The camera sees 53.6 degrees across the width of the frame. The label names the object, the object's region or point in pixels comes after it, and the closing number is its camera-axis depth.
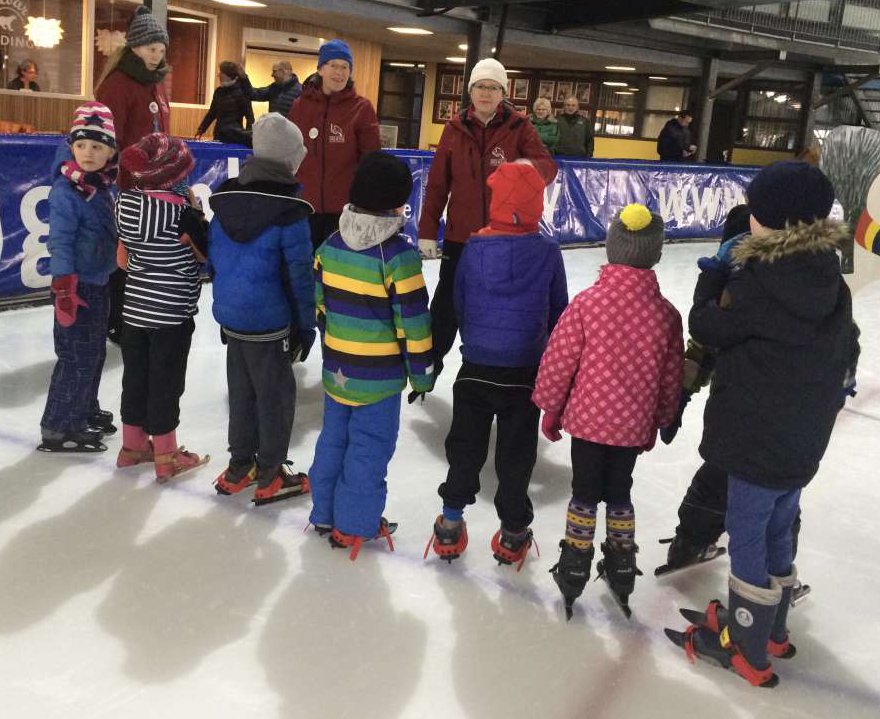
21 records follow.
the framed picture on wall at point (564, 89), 18.08
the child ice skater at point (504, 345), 2.27
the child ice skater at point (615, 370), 2.09
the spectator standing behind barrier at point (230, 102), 7.79
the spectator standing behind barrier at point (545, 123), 9.20
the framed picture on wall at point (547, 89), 18.17
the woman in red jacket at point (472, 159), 3.43
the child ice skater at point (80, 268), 2.79
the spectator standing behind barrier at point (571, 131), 10.06
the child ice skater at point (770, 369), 1.79
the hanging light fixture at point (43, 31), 9.11
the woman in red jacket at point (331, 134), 3.82
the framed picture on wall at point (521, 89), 18.33
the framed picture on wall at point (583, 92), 18.01
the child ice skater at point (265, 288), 2.51
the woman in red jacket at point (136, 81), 3.58
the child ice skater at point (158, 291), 2.63
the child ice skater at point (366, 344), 2.30
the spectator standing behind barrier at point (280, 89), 5.70
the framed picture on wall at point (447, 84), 17.97
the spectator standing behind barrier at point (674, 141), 11.03
